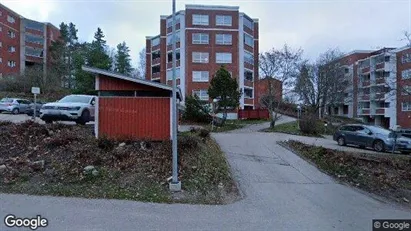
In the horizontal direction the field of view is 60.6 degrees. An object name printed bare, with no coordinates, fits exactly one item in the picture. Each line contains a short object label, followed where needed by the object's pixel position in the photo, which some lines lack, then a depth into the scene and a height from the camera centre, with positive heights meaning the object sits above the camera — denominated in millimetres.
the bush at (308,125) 32906 -1451
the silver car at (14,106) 32400 +117
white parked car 16781 -206
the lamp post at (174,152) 9609 -1241
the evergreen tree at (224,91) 34312 +1779
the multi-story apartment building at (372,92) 54594 +3268
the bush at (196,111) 36469 -238
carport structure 14164 -314
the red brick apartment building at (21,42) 62969 +12474
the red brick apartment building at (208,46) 53156 +9638
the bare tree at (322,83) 49781 +3877
